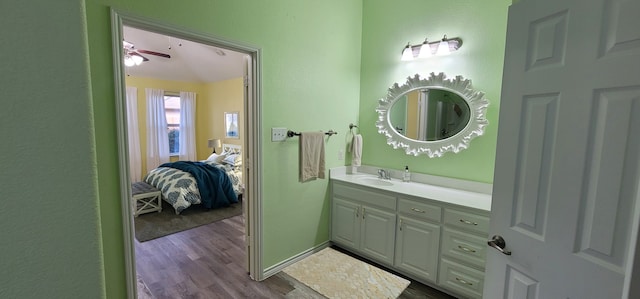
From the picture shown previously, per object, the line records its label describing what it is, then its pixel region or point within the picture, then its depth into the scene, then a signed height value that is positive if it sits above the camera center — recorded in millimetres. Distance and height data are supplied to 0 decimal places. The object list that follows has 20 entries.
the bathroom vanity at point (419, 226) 2084 -830
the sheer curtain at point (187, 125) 6336 +31
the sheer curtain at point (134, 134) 5547 -190
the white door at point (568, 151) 854 -57
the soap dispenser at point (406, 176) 2869 -466
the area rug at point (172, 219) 3408 -1295
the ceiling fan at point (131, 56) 3905 +1000
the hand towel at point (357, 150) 3076 -222
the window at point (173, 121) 6281 +108
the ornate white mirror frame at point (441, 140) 2443 +151
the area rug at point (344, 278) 2297 -1334
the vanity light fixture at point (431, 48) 2508 +799
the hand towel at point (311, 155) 2598 -256
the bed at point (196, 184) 3975 -880
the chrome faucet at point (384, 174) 3003 -476
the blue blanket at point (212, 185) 4172 -909
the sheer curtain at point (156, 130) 5879 -92
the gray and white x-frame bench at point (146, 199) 3846 -1069
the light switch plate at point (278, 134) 2365 -48
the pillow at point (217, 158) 5465 -621
